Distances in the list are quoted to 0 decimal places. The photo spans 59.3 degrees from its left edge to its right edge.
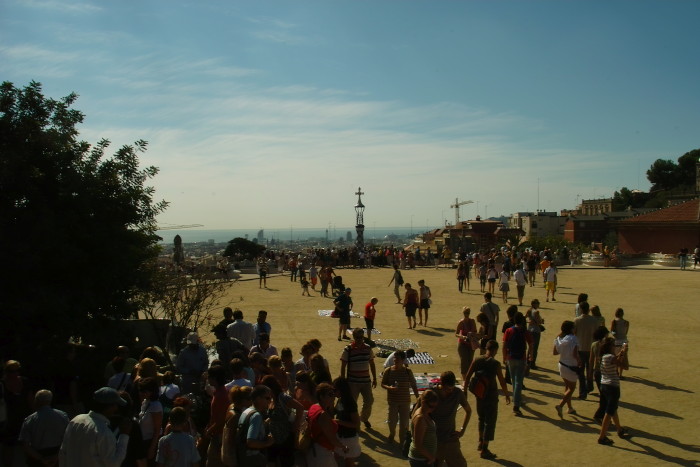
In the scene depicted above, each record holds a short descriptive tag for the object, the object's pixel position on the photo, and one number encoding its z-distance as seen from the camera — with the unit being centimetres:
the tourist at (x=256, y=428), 580
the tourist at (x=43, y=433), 609
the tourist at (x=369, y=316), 1507
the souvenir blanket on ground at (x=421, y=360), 1273
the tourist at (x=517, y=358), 952
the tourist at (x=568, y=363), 930
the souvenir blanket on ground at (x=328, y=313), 1975
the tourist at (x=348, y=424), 666
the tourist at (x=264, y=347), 907
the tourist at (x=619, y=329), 1103
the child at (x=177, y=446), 553
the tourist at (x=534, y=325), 1158
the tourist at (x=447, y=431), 675
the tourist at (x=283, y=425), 611
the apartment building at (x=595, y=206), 13900
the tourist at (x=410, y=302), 1655
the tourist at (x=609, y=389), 817
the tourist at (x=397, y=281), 2136
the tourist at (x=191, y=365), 847
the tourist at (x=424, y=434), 613
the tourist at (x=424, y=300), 1722
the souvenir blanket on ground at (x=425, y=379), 1057
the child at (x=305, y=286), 2498
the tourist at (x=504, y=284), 2152
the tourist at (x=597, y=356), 900
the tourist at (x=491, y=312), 1236
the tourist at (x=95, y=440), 515
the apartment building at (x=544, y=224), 12238
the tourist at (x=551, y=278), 2145
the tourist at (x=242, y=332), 1046
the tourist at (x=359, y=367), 870
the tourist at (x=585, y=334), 1069
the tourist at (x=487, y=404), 784
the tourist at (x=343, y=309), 1522
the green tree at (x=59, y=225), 891
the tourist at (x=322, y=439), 601
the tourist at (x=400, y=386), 818
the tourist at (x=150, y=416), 609
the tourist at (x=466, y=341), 1082
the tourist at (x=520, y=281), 2067
